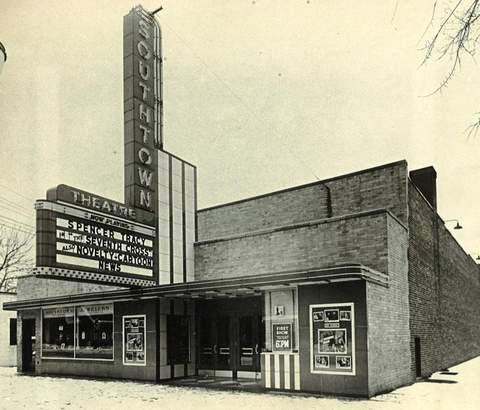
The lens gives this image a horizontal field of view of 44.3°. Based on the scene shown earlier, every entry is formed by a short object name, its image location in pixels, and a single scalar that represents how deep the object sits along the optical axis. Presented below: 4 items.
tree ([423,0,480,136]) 5.62
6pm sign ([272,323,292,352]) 13.69
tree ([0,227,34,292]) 20.28
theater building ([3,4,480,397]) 12.39
